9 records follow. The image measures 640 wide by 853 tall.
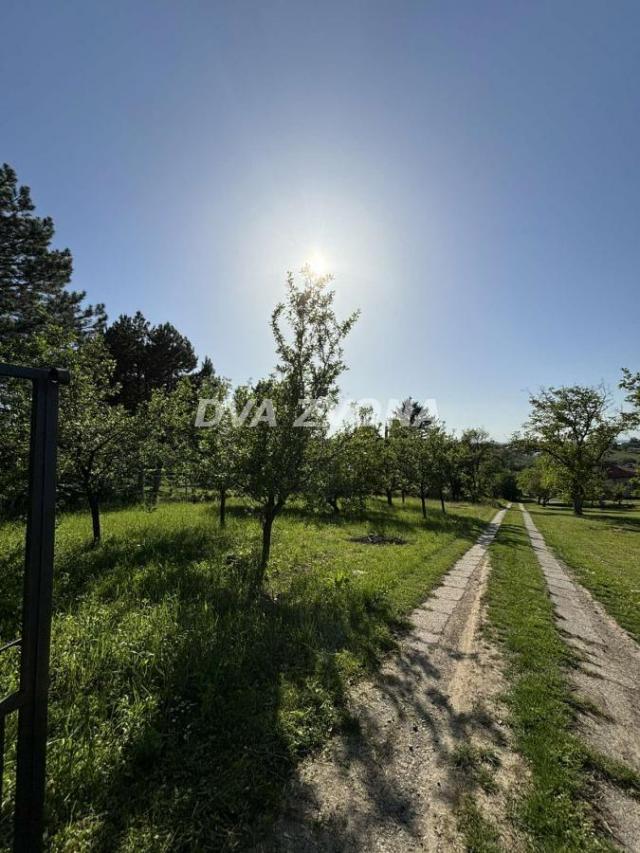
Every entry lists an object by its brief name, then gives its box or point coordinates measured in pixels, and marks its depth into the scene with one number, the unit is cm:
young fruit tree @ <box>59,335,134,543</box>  927
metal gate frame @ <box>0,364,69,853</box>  179
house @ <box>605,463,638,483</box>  6899
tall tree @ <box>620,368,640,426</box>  1714
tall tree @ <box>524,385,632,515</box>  3272
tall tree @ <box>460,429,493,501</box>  4809
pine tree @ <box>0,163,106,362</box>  1595
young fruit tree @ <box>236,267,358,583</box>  761
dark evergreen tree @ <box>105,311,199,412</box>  2864
